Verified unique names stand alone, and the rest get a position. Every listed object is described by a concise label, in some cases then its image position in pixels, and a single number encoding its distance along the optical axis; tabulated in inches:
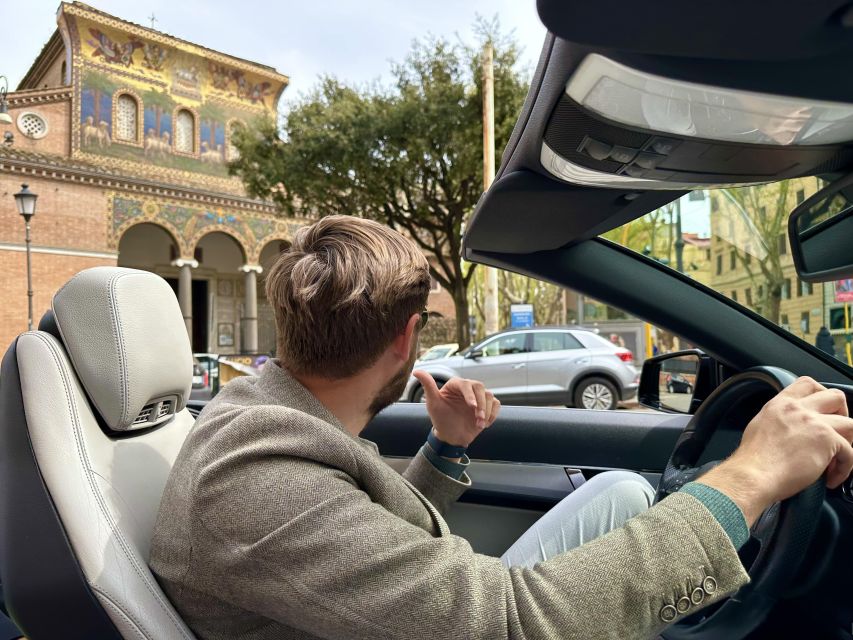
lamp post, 498.9
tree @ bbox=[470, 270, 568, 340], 1087.0
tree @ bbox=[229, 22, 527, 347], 551.2
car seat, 42.4
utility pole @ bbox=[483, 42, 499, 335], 474.2
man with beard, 32.4
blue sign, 553.4
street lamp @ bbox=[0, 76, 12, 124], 538.3
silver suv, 364.2
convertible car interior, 32.0
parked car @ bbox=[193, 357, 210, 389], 388.6
